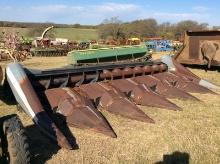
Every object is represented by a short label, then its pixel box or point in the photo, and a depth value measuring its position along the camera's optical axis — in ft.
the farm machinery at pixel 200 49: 20.87
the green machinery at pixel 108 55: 25.98
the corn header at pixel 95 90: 9.86
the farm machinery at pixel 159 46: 46.67
